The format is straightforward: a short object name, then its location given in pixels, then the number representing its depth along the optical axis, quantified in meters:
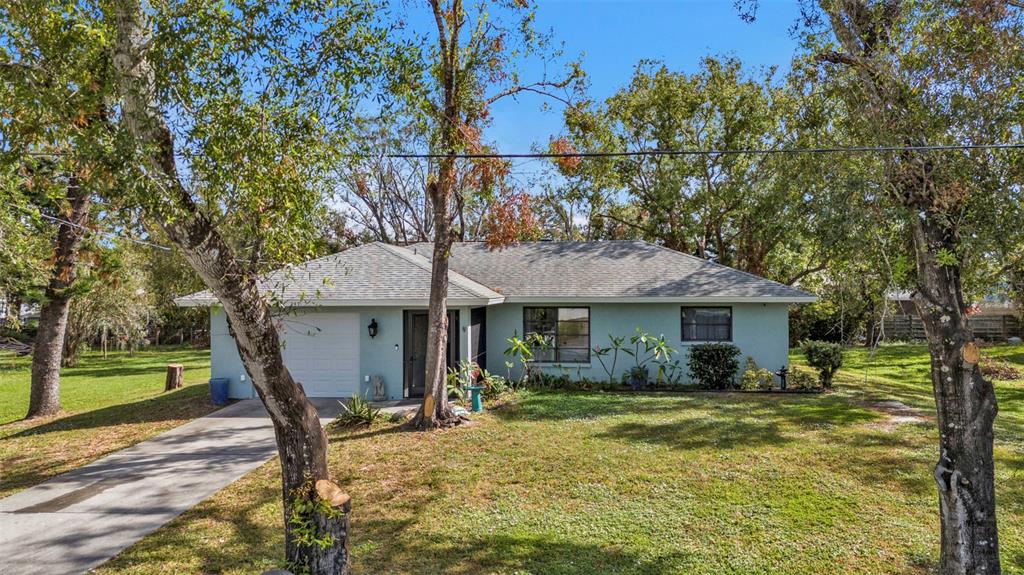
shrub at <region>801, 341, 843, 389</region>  14.86
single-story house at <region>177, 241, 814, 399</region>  13.35
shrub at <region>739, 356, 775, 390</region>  14.50
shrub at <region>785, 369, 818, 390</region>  14.67
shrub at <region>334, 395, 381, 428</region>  10.88
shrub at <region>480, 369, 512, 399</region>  13.23
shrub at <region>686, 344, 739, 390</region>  14.73
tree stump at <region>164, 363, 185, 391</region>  16.58
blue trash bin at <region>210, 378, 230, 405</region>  13.19
